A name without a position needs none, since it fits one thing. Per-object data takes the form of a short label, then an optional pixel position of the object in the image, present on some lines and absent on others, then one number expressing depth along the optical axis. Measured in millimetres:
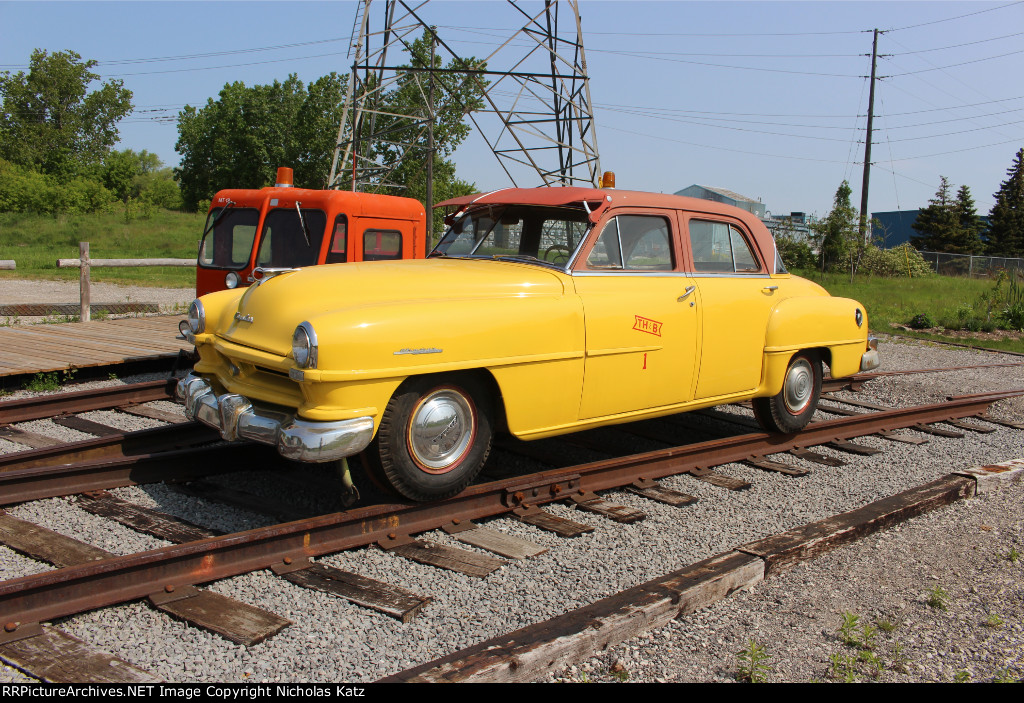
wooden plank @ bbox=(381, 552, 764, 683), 2611
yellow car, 3809
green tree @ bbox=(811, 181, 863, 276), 26359
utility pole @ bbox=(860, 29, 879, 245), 35719
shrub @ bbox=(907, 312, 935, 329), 15062
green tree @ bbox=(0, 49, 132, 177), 62438
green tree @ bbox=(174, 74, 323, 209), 54219
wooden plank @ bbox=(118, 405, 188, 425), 6430
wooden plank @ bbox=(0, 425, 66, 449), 5684
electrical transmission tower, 15438
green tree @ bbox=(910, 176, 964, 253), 45438
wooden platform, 7875
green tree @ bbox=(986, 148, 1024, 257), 44969
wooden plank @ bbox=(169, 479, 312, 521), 4281
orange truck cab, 8258
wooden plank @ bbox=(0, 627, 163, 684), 2676
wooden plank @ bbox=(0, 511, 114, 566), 3658
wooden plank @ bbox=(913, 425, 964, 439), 6961
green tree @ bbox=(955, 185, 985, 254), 45656
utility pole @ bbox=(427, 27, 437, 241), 15984
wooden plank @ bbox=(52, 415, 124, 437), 6027
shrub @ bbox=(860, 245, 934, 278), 30656
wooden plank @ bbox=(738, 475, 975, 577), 3839
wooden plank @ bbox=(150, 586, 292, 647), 3043
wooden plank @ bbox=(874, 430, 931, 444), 6644
